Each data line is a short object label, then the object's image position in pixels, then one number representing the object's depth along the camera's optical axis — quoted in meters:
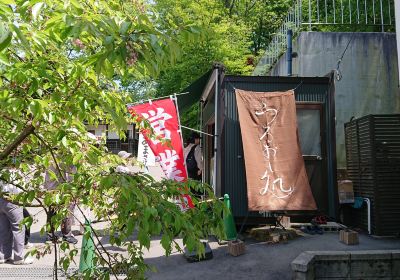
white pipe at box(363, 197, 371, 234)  8.41
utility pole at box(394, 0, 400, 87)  6.04
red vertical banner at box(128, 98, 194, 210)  8.02
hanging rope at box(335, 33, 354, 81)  10.65
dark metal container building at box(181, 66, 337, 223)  8.59
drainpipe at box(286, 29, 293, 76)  11.30
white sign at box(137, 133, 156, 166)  9.51
